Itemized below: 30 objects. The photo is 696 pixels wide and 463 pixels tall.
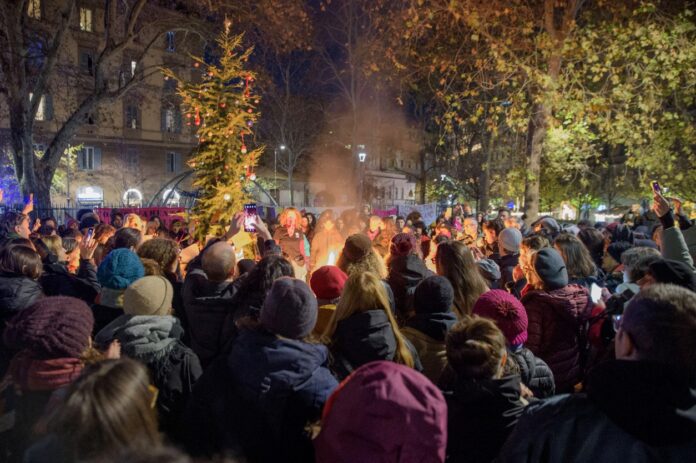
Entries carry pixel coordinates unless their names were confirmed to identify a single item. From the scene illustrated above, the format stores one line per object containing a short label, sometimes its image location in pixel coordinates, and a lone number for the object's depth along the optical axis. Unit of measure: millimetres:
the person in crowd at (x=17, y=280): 4312
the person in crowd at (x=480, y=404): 2504
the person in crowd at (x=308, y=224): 11727
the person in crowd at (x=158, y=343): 3092
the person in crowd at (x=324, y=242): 9055
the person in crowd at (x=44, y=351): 2709
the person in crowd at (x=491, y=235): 8734
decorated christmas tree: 9773
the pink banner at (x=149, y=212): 16266
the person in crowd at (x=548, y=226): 9391
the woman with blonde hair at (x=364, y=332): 3107
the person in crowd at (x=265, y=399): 2621
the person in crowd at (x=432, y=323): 3580
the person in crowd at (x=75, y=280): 5141
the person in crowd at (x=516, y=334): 3086
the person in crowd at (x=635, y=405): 1674
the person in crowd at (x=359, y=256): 5496
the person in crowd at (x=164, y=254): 5176
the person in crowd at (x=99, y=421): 1654
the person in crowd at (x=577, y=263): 5109
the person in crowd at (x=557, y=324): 4027
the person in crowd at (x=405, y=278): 5055
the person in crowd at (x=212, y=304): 3982
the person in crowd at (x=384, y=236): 8953
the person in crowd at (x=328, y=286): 4203
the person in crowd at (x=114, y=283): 4109
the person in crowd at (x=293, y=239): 8961
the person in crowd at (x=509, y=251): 6715
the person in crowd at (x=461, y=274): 4586
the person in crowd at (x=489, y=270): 5725
